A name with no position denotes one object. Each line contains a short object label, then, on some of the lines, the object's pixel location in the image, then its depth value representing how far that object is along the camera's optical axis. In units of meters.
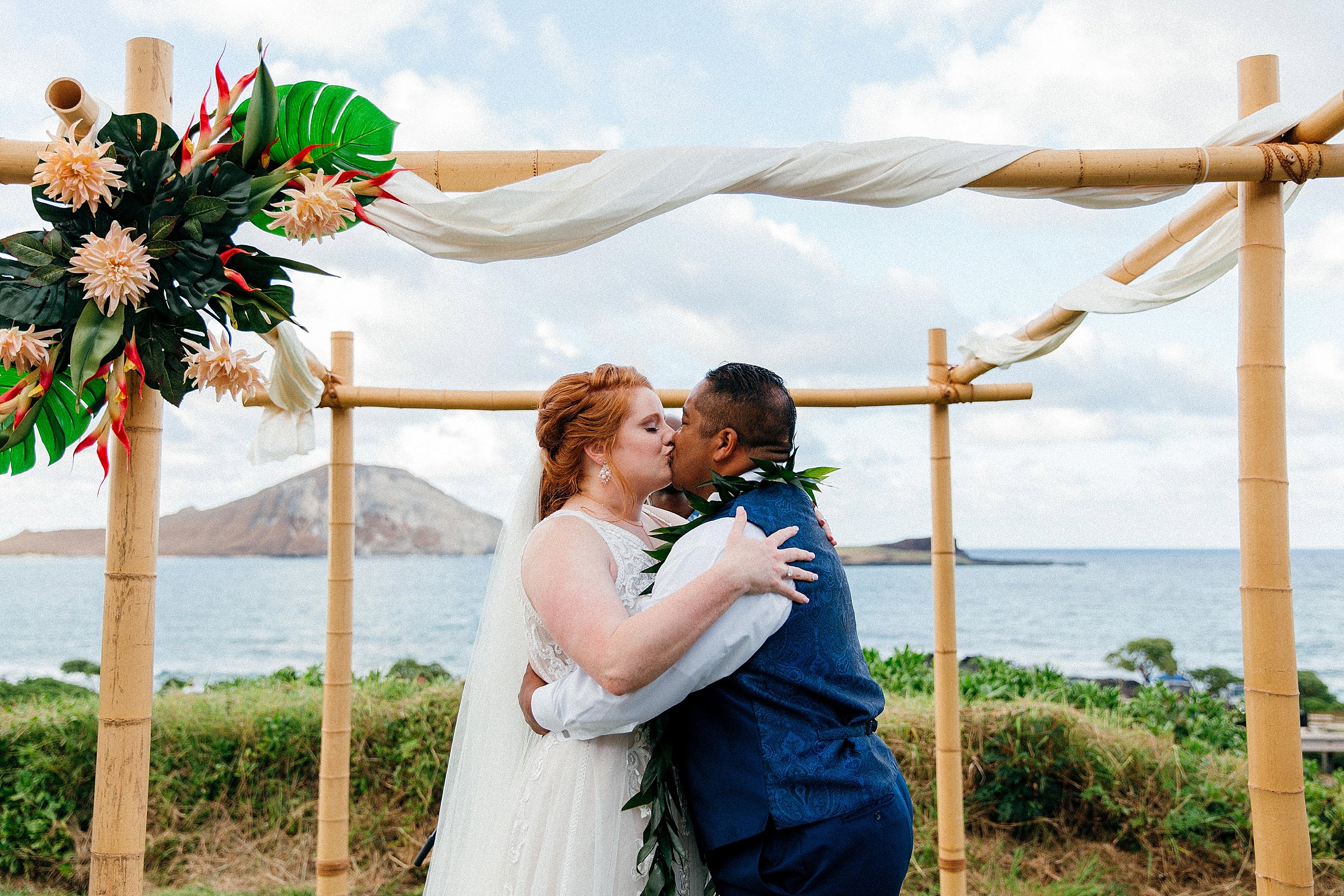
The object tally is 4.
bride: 1.71
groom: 1.70
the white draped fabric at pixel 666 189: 2.25
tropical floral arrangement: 1.77
